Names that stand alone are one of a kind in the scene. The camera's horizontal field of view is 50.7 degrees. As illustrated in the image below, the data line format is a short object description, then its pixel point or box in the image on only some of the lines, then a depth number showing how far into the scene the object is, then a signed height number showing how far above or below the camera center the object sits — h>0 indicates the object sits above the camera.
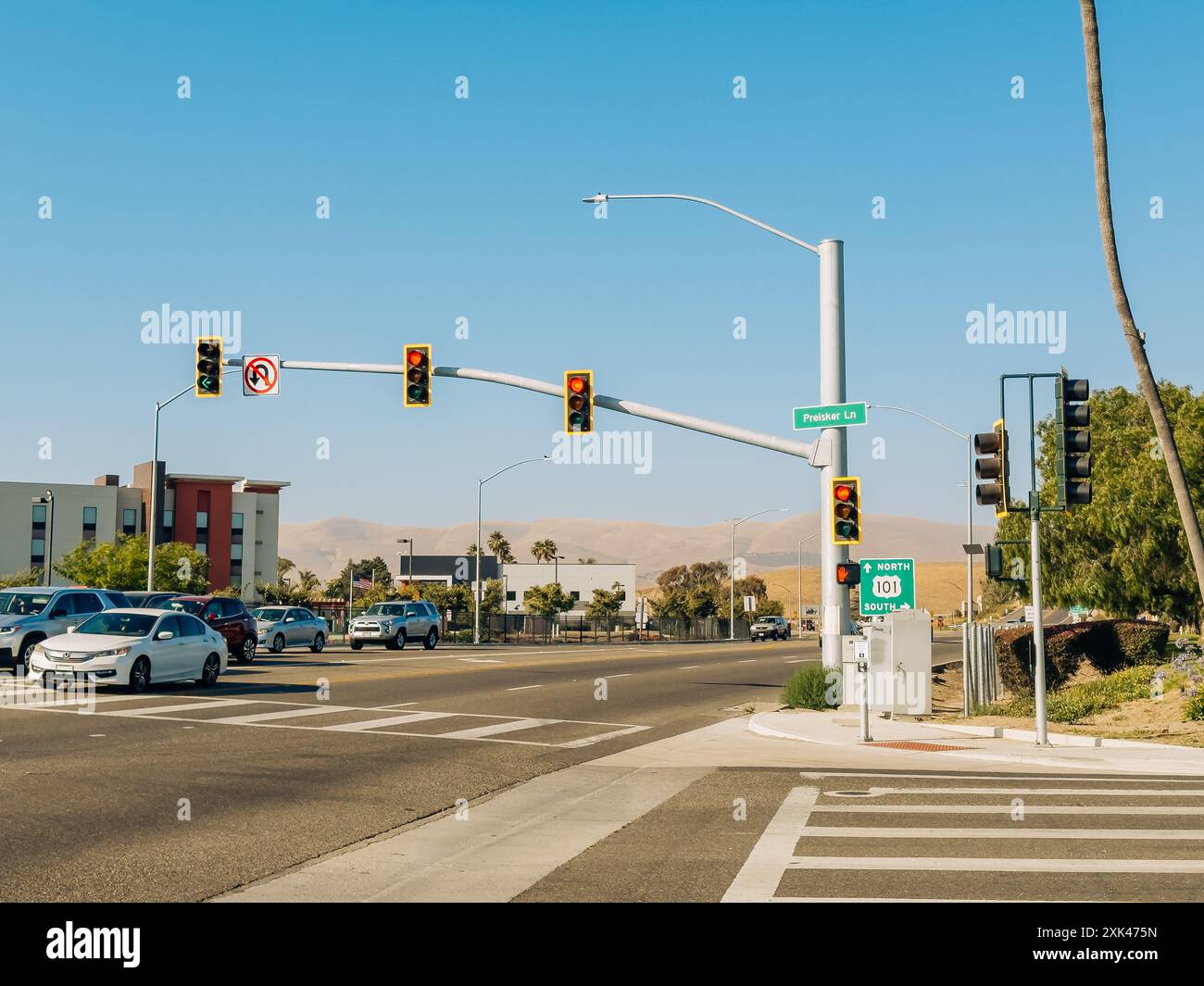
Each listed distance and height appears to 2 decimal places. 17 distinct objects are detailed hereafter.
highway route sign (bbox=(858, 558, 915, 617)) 19.55 -0.09
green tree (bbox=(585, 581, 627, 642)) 112.52 -2.19
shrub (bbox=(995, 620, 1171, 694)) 34.16 -1.75
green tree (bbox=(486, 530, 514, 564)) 156.25 +4.17
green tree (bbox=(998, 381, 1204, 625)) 39.38 +1.65
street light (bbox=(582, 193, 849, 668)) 22.44 +3.33
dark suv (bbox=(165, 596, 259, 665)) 33.69 -1.08
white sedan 21.70 -1.27
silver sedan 43.28 -1.70
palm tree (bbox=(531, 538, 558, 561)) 152.38 +3.76
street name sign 21.56 +2.83
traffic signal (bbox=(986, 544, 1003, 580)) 17.36 +0.30
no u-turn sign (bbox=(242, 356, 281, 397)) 26.14 +4.21
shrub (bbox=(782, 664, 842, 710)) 22.72 -1.96
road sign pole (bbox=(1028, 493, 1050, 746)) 17.08 -0.81
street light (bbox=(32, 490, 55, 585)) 68.34 +3.28
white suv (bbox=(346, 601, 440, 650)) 46.25 -1.69
